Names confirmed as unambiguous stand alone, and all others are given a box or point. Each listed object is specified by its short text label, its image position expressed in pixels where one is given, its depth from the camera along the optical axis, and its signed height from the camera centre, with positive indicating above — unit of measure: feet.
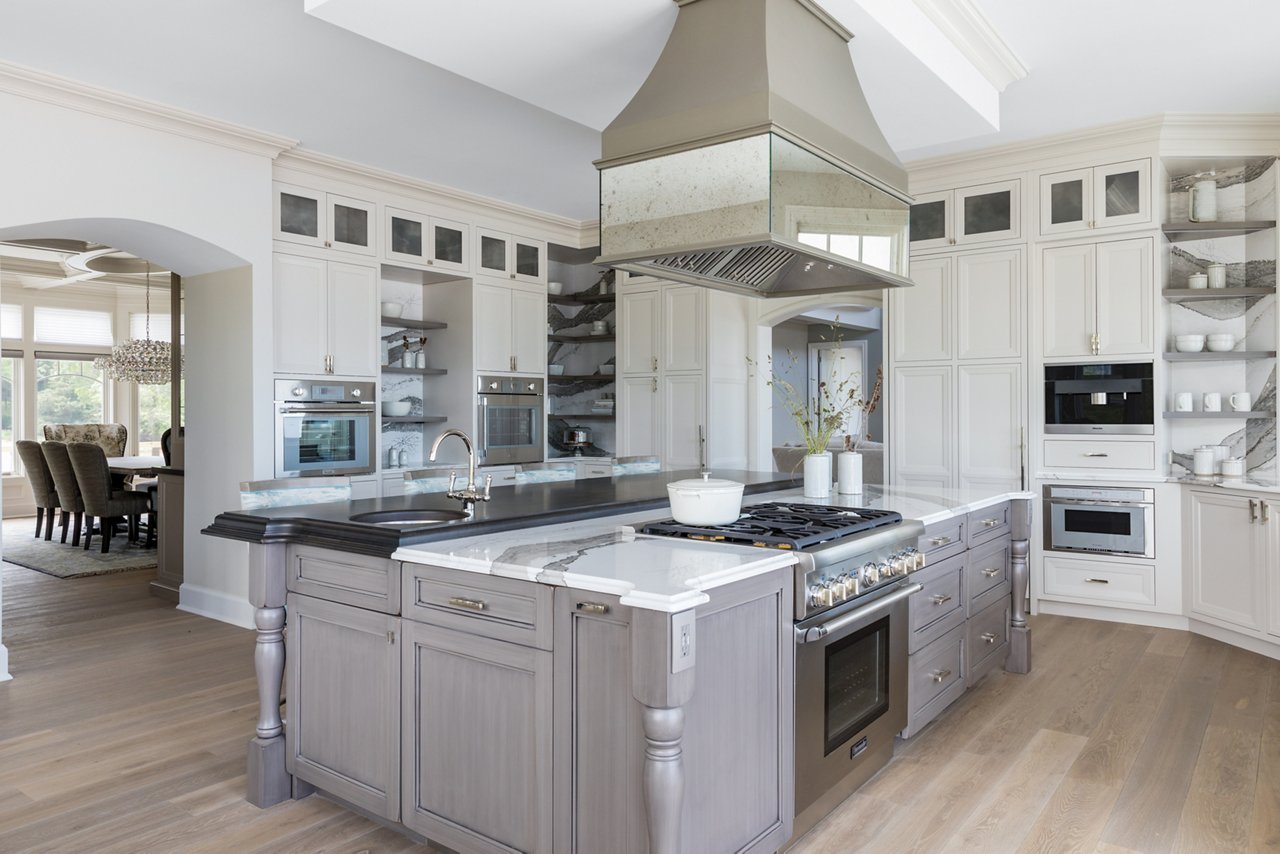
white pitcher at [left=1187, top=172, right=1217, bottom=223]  15.39 +4.02
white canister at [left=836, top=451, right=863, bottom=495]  11.78 -0.78
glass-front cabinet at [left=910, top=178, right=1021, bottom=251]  16.39 +4.10
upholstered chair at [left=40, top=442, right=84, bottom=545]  24.25 -1.81
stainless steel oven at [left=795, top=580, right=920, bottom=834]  7.36 -2.70
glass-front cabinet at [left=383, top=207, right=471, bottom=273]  18.38 +4.09
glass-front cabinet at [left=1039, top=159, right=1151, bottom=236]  15.20 +4.14
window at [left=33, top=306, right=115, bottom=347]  32.13 +3.60
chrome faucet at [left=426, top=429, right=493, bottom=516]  9.52 -0.87
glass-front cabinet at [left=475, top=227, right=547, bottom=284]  20.51 +4.13
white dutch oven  8.09 -0.80
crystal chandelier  28.43 +2.00
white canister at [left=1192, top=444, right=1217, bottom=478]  14.85 -0.76
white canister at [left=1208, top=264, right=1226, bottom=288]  15.28 +2.63
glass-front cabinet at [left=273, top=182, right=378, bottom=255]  16.28 +4.06
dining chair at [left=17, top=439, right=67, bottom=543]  26.02 -1.86
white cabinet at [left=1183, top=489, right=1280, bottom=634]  13.30 -2.30
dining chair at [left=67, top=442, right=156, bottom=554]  23.18 -2.16
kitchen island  5.96 -2.12
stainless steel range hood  7.95 +2.67
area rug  21.20 -3.80
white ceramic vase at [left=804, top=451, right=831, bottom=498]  11.55 -0.79
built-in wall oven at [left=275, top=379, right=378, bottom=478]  15.98 -0.19
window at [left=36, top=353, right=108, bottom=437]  32.07 +1.08
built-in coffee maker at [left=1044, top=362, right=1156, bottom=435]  15.15 +0.38
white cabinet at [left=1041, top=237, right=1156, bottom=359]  15.17 +2.23
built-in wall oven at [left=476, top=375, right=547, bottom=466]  20.36 -0.05
